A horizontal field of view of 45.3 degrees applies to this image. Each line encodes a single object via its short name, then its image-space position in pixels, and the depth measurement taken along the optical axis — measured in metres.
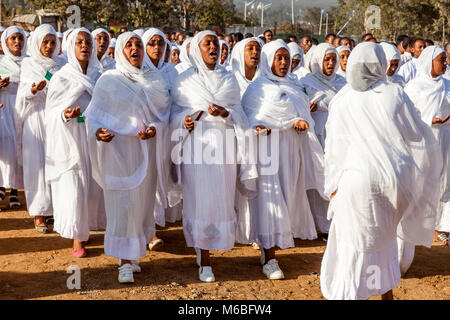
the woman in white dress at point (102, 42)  7.19
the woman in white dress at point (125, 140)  5.07
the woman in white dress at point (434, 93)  6.33
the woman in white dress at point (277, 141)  5.55
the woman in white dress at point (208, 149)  5.20
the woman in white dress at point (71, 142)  5.76
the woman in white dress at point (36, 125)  6.60
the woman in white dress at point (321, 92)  6.79
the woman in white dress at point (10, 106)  7.57
